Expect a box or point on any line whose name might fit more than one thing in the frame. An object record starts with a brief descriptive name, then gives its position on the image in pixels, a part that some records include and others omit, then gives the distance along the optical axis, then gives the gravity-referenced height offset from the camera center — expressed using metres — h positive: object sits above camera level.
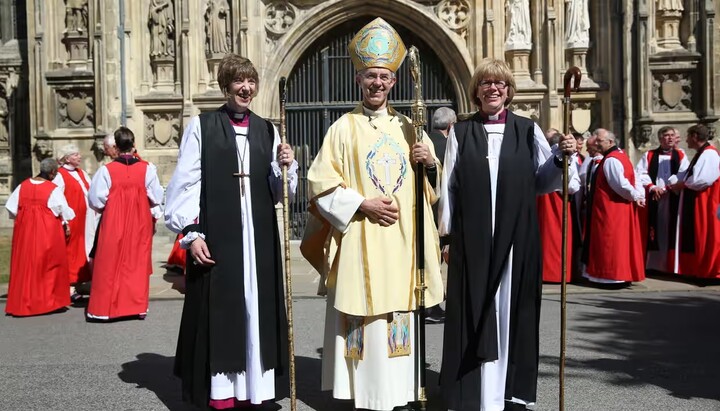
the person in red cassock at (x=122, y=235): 8.10 -0.37
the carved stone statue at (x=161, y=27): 14.58 +2.80
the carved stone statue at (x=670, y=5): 13.67 +2.85
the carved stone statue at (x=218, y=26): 14.37 +2.77
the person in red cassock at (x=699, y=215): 9.94 -0.33
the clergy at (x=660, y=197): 10.52 -0.11
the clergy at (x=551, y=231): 9.94 -0.48
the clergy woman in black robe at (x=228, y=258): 4.81 -0.36
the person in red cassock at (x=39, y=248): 8.57 -0.52
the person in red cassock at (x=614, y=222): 9.50 -0.37
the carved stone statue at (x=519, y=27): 13.97 +2.60
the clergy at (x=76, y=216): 9.41 -0.22
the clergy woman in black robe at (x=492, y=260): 4.66 -0.38
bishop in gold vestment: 4.66 -0.26
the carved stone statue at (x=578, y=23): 13.75 +2.61
